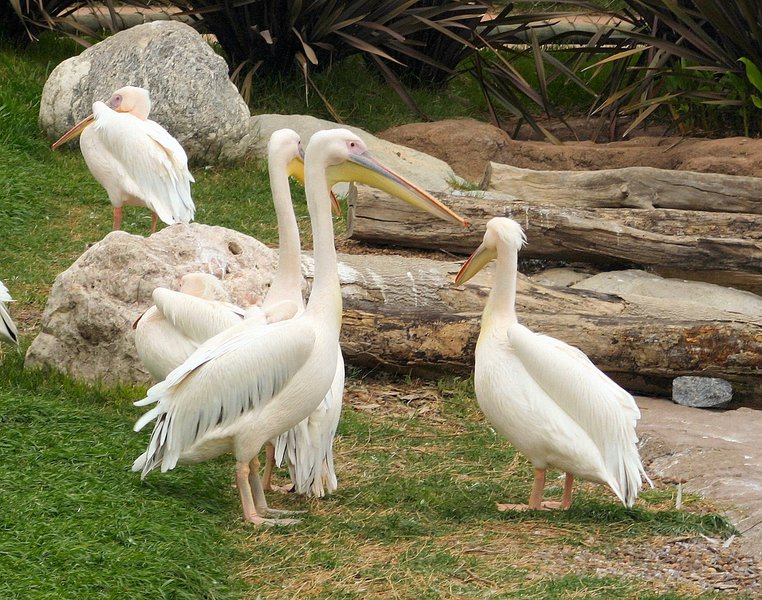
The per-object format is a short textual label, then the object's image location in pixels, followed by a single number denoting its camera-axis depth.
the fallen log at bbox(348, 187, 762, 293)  13.97
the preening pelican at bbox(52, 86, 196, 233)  14.48
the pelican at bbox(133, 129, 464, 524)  8.33
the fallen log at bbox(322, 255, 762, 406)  11.60
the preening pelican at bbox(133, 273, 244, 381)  9.53
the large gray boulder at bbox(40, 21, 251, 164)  18.59
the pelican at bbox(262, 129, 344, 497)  9.03
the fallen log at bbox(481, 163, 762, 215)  15.57
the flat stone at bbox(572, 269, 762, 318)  13.94
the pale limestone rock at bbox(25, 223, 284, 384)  11.12
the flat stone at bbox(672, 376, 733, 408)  11.77
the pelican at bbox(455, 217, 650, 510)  8.68
